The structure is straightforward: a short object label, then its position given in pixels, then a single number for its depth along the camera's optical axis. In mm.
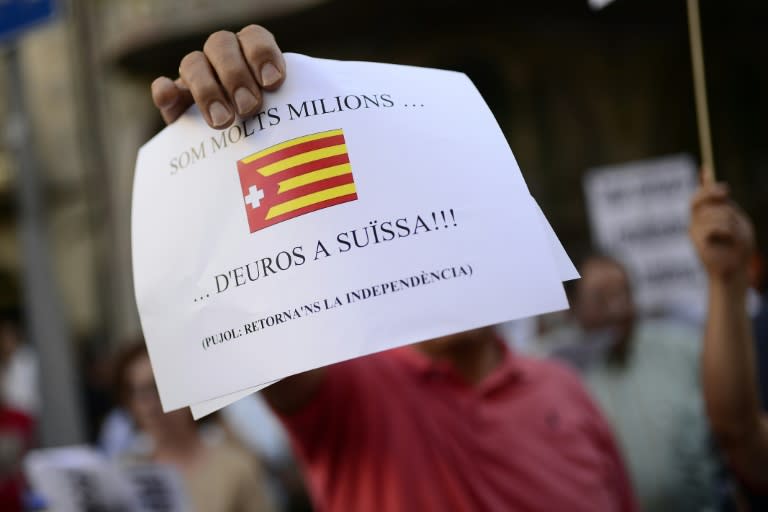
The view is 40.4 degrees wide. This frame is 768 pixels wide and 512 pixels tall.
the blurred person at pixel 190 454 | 3205
